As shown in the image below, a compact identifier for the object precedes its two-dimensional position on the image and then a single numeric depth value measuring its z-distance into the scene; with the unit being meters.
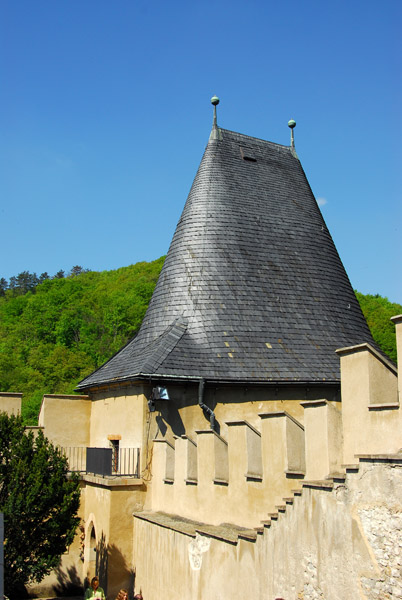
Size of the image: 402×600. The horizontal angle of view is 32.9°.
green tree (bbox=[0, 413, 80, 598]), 12.15
